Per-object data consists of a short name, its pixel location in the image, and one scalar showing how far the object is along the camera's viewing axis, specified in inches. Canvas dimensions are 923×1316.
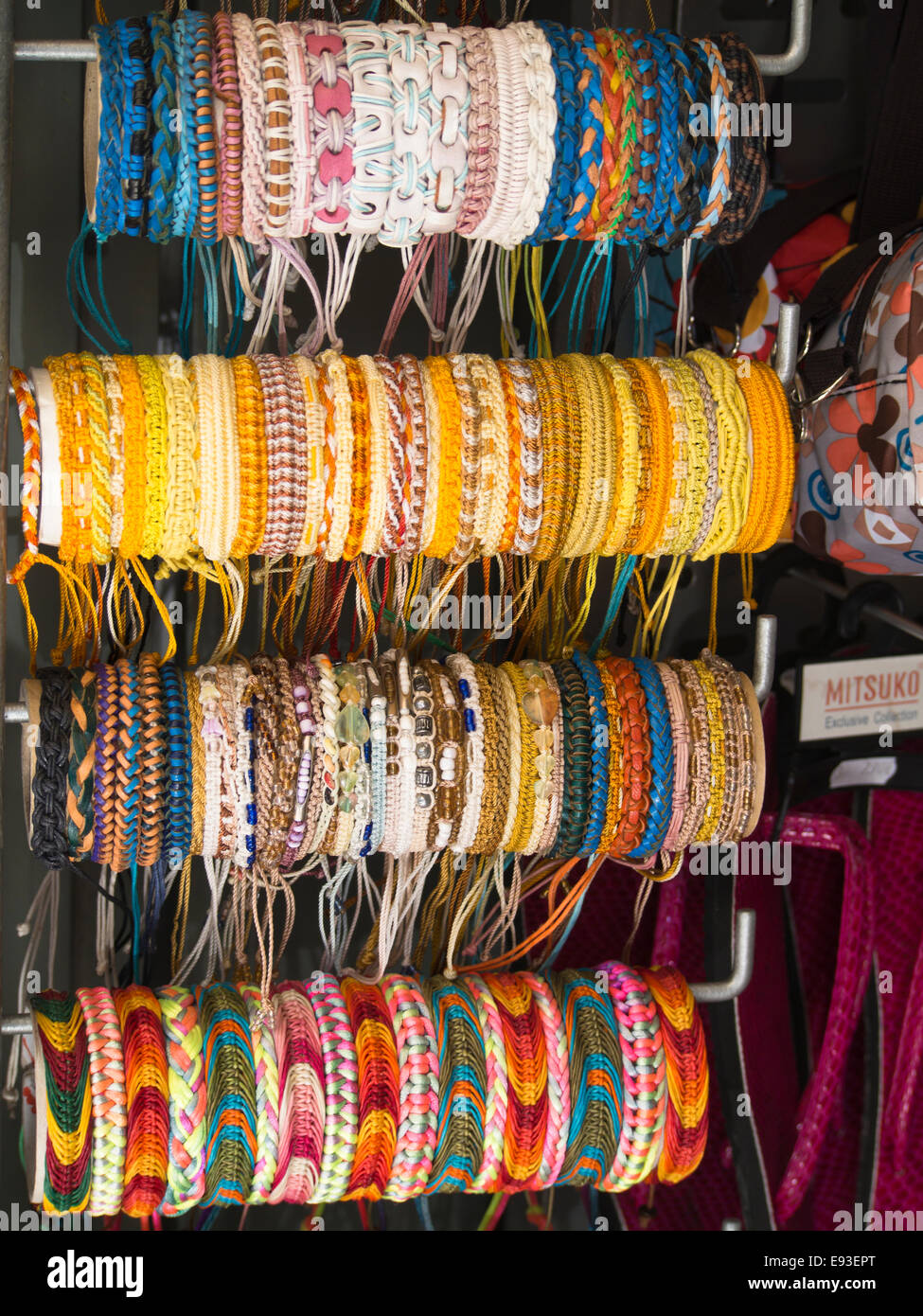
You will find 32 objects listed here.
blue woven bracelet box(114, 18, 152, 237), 30.1
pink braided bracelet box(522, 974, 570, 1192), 35.5
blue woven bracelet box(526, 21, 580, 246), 31.7
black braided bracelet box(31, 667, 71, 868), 31.7
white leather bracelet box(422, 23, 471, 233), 31.0
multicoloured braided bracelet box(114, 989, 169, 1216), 32.9
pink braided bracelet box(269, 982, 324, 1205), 34.0
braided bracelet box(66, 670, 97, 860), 31.9
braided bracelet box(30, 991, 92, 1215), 32.1
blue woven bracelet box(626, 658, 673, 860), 34.6
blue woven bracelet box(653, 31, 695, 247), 32.5
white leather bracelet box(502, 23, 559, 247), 31.3
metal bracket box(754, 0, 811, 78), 34.2
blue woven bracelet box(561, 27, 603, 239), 31.7
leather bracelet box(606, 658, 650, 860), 34.6
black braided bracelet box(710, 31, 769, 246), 33.7
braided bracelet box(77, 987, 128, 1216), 32.5
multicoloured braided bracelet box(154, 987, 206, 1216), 33.3
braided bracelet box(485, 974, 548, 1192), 35.3
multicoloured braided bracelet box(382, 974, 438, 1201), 34.6
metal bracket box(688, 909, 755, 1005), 37.7
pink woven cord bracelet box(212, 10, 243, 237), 30.4
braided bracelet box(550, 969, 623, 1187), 35.6
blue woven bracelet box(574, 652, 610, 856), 34.4
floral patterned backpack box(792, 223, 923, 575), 34.1
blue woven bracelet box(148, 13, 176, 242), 30.1
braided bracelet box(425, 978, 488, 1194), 34.9
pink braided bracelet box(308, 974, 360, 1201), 34.1
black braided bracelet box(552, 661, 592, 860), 34.4
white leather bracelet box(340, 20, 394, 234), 30.6
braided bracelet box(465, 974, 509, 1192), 35.2
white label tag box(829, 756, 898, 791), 43.3
